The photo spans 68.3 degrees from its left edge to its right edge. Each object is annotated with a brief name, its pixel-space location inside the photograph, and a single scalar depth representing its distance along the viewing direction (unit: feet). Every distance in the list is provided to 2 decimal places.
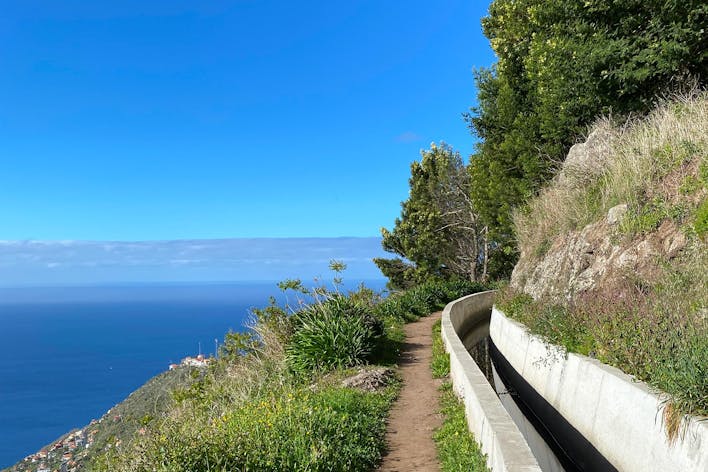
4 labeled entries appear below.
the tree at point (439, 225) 133.59
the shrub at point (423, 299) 71.72
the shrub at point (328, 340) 40.09
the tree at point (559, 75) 47.67
